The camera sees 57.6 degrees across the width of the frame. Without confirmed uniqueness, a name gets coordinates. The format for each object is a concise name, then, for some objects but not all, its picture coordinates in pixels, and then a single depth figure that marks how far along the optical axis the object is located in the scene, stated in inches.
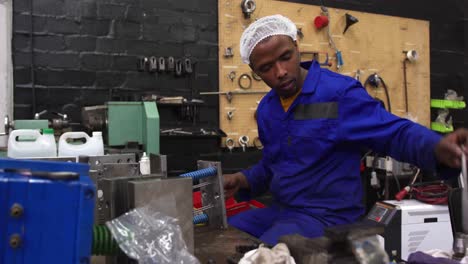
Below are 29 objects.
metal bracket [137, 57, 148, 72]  116.2
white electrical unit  98.4
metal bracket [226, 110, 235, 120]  125.2
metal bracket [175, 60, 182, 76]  119.4
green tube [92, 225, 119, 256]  31.0
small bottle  58.7
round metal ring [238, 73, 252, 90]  126.6
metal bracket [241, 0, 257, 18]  125.0
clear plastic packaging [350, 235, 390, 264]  28.2
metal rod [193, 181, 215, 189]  58.8
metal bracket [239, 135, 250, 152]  126.0
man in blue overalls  61.9
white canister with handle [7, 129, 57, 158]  72.1
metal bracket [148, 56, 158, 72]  116.3
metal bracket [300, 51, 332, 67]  134.8
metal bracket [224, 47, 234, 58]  125.4
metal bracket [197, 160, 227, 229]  57.5
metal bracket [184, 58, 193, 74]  120.3
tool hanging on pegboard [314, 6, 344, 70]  136.0
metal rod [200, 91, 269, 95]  123.1
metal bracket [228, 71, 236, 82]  126.0
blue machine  26.1
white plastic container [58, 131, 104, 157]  75.9
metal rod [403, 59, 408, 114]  150.6
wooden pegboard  126.0
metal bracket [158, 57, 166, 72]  117.2
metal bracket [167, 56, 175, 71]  118.3
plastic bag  31.2
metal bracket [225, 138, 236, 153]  124.3
